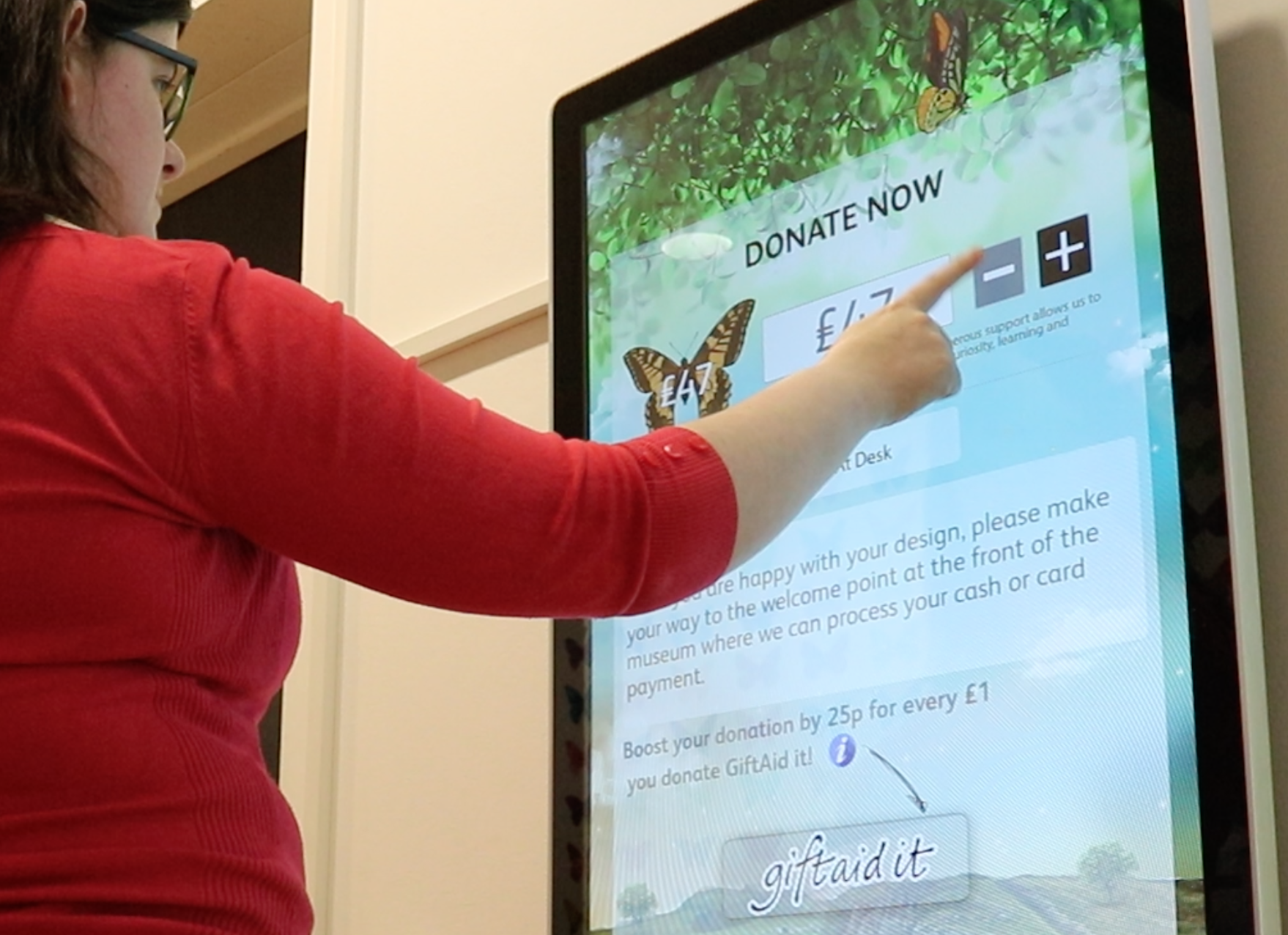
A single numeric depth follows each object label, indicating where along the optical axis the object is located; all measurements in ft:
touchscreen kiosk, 3.57
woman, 2.81
